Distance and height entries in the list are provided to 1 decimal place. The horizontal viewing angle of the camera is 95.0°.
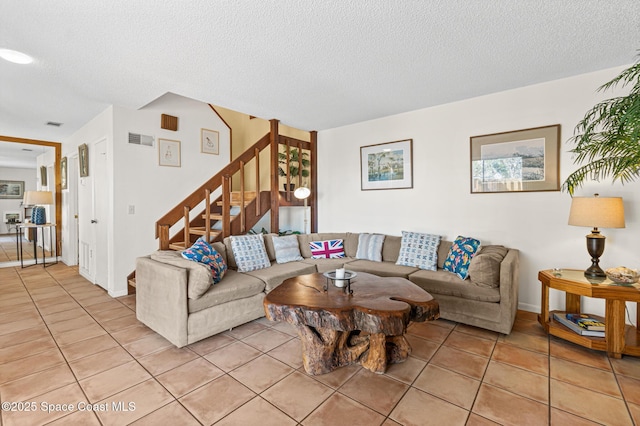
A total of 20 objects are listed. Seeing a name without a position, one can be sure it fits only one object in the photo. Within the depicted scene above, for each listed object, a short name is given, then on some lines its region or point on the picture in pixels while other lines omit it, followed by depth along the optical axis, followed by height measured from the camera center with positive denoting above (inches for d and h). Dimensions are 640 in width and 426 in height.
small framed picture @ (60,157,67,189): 218.1 +29.2
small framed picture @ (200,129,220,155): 182.7 +43.3
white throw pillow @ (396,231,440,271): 133.0 -20.0
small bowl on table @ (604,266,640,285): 90.6 -21.6
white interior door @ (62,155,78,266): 211.8 -1.8
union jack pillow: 160.7 -22.2
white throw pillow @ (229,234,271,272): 130.1 -19.9
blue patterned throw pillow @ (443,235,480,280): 117.8 -19.8
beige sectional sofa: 95.9 -30.5
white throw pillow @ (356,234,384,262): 152.0 -20.3
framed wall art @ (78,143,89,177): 175.8 +30.8
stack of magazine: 91.4 -38.3
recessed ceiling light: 95.8 +51.9
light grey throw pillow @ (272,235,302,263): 148.3 -20.5
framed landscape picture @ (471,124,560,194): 118.9 +20.1
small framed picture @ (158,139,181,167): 162.9 +32.4
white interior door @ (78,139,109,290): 157.8 -4.7
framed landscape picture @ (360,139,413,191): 158.7 +24.4
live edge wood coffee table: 72.1 -27.2
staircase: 147.5 +3.5
